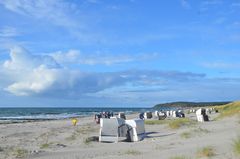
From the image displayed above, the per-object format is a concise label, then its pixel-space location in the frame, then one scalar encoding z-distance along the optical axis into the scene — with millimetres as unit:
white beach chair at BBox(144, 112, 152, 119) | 42741
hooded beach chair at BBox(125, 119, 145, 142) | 17766
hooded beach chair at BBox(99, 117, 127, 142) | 17849
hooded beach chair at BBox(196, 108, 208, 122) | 28030
